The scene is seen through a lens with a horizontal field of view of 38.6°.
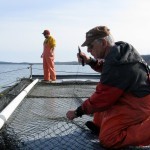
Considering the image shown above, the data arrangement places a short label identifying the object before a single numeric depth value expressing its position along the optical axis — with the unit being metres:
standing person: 7.50
